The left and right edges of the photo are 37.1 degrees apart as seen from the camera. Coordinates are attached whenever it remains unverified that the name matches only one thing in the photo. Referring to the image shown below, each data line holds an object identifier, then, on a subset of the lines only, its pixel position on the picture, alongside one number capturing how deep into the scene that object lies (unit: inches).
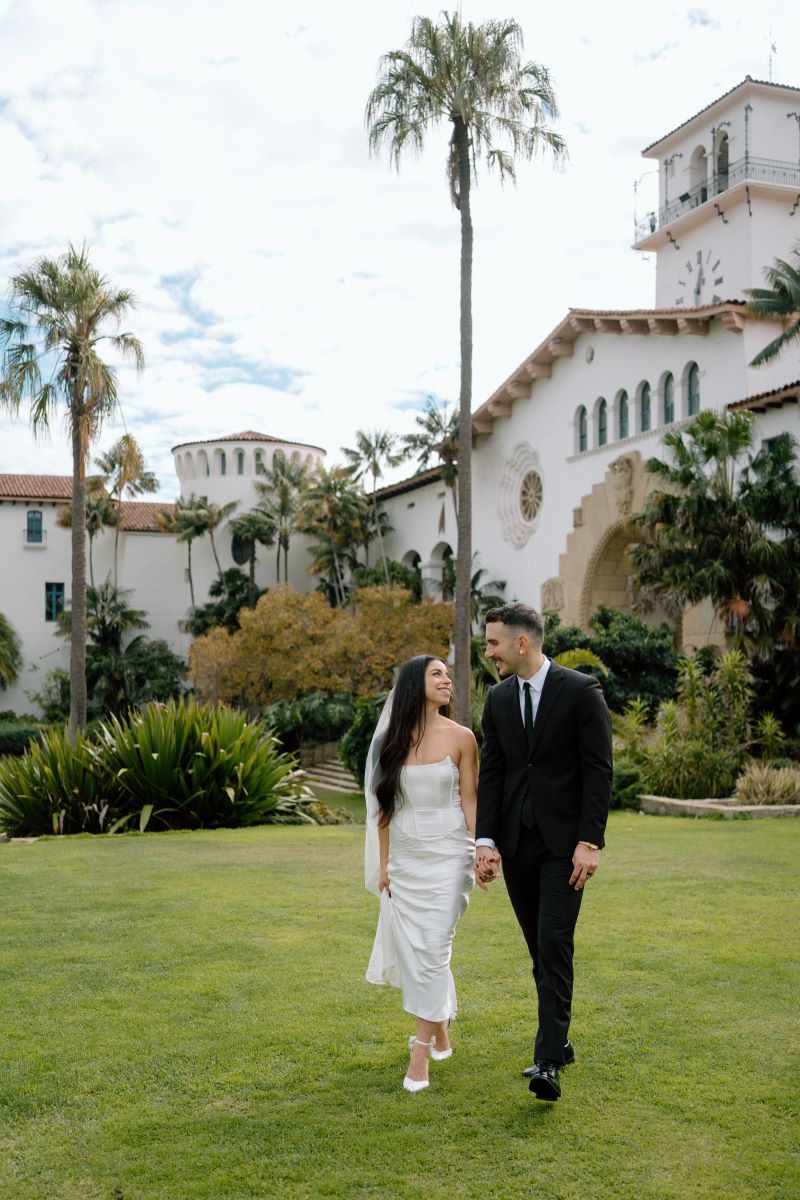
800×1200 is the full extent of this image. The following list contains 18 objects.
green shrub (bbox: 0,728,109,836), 608.4
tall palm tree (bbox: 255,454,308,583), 1999.3
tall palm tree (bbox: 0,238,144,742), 994.7
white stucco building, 1106.7
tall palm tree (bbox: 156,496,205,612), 2017.7
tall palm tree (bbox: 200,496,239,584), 2032.5
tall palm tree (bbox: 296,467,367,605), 1797.5
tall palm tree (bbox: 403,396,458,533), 1549.0
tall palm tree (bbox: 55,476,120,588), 1995.6
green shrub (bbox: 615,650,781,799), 721.6
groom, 185.3
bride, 195.5
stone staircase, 1169.7
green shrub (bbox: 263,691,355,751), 1312.7
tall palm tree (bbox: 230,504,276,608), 1969.7
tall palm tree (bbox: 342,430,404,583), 1863.9
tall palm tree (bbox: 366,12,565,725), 861.8
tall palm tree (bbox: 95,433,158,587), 2039.9
